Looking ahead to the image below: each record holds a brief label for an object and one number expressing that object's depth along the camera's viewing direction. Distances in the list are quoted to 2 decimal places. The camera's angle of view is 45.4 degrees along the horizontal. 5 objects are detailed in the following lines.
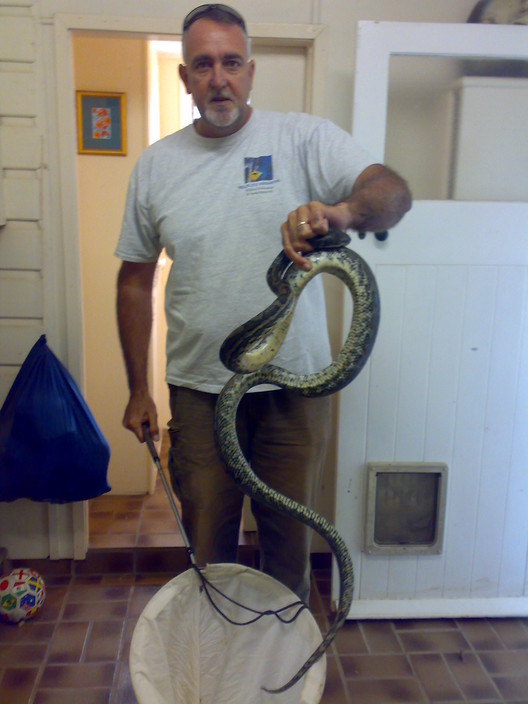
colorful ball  2.19
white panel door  2.03
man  1.42
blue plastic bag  2.17
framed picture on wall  2.87
